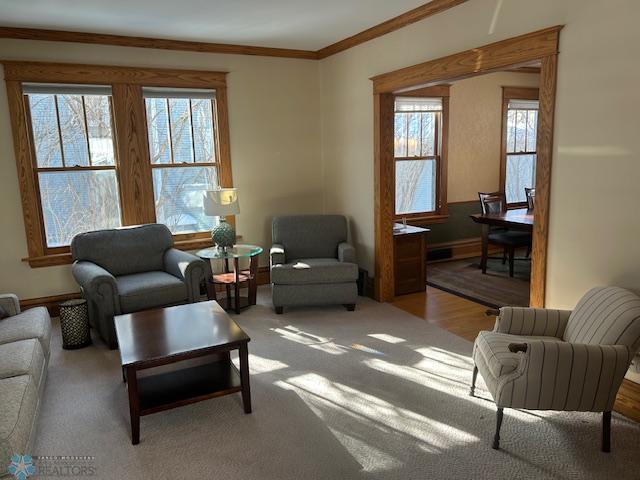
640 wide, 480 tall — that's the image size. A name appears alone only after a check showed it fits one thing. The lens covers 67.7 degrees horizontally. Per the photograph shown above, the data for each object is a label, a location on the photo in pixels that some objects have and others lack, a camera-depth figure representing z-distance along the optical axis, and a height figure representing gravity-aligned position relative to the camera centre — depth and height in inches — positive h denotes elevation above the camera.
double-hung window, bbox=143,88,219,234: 196.1 +5.1
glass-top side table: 181.3 -44.1
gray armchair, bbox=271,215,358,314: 177.9 -39.0
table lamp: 185.6 -17.1
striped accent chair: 90.7 -40.8
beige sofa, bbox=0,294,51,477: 83.1 -42.9
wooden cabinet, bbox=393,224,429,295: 199.5 -42.1
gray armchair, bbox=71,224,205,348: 150.9 -36.4
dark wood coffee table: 101.4 -40.7
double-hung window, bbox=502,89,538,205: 273.0 +5.6
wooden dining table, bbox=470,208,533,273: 206.8 -28.7
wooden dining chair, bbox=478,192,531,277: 225.9 -38.0
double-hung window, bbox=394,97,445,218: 245.0 +1.2
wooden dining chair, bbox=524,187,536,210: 254.6 -21.8
